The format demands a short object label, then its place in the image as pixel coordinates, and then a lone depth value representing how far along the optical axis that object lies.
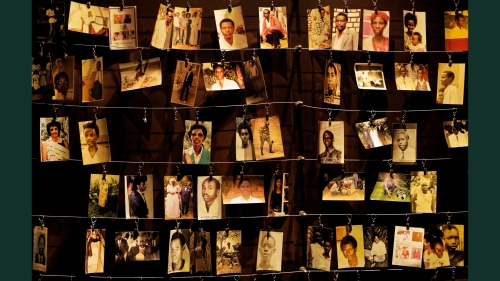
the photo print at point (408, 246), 3.86
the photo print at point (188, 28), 3.75
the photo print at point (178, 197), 3.72
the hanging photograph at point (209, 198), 3.73
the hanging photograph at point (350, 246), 3.83
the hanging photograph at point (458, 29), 3.94
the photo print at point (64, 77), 3.74
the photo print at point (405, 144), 3.90
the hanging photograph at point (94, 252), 3.68
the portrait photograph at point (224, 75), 3.73
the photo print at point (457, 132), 3.93
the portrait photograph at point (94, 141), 3.69
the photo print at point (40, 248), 3.73
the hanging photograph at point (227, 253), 3.73
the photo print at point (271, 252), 3.72
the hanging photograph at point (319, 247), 3.77
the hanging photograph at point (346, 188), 3.82
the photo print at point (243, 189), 3.73
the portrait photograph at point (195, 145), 3.71
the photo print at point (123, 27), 3.73
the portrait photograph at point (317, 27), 3.81
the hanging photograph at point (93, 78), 3.72
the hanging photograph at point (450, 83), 3.94
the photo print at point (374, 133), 3.85
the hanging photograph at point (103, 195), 3.70
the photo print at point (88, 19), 3.68
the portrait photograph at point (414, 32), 3.91
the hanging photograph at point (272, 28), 3.75
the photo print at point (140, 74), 3.73
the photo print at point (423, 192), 3.90
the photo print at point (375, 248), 3.88
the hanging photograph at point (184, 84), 3.73
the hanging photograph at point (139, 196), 3.71
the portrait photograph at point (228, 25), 3.74
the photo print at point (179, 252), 3.71
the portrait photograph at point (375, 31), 3.88
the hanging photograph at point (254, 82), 3.71
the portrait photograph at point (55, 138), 3.70
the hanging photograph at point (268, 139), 3.72
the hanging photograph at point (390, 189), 3.88
